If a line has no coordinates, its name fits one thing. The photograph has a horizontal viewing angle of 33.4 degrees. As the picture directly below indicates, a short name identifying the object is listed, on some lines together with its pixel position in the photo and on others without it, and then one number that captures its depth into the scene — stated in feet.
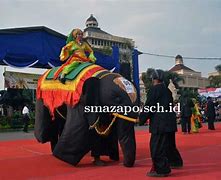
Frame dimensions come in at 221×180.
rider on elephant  24.57
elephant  20.24
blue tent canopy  44.91
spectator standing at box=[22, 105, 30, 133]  56.85
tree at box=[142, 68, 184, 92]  156.56
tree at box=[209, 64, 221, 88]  198.80
